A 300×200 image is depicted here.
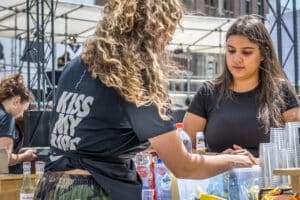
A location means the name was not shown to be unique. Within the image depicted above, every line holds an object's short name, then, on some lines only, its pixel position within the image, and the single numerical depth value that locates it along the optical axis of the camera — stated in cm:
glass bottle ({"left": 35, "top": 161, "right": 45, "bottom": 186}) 228
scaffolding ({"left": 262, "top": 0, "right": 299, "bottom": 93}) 505
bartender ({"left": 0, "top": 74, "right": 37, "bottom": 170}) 363
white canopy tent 911
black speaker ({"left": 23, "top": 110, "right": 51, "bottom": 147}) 573
